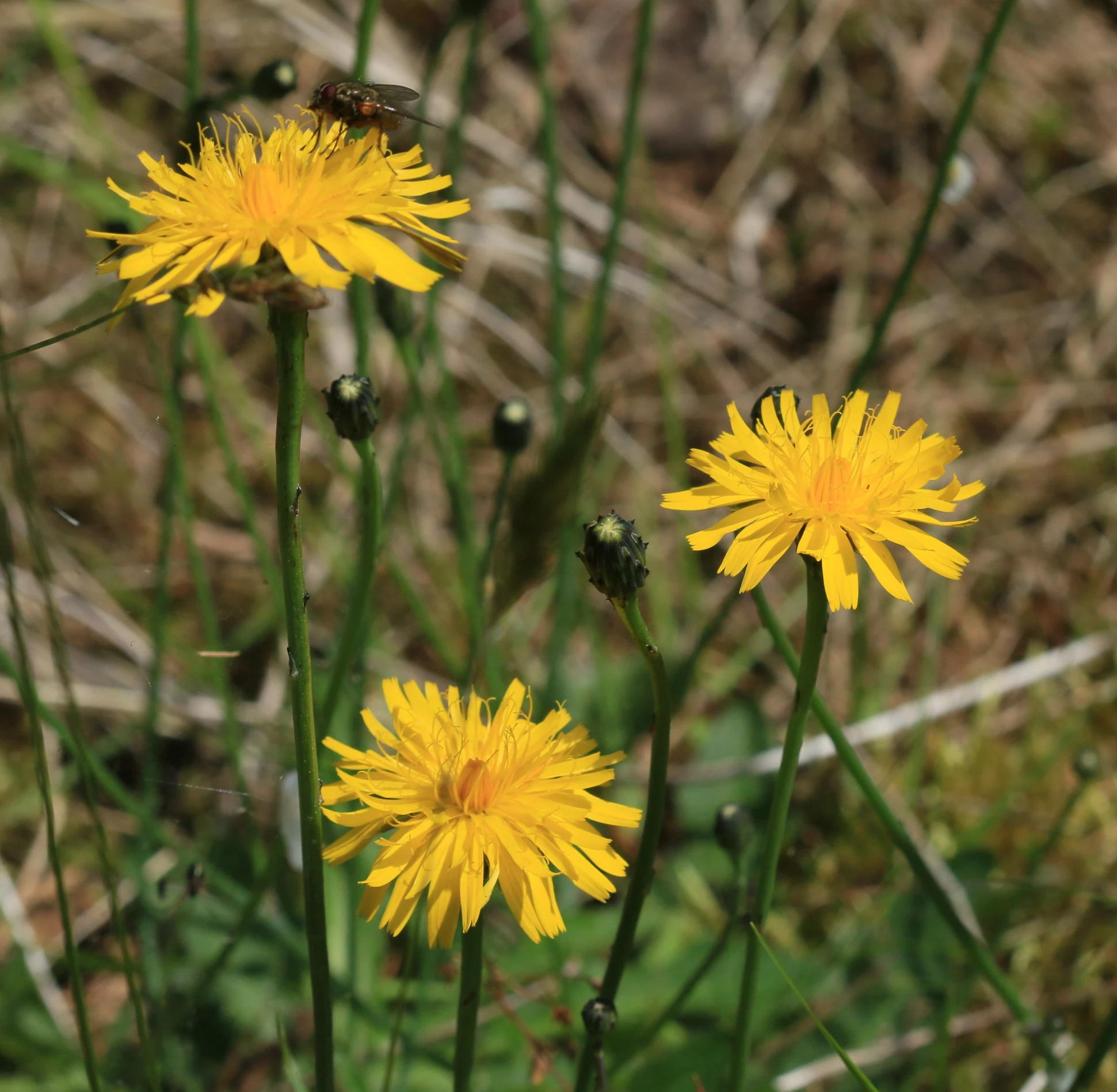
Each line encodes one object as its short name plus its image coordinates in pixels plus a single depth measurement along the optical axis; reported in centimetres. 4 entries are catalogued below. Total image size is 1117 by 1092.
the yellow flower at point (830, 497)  40
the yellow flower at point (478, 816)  40
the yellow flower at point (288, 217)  39
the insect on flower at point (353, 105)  42
